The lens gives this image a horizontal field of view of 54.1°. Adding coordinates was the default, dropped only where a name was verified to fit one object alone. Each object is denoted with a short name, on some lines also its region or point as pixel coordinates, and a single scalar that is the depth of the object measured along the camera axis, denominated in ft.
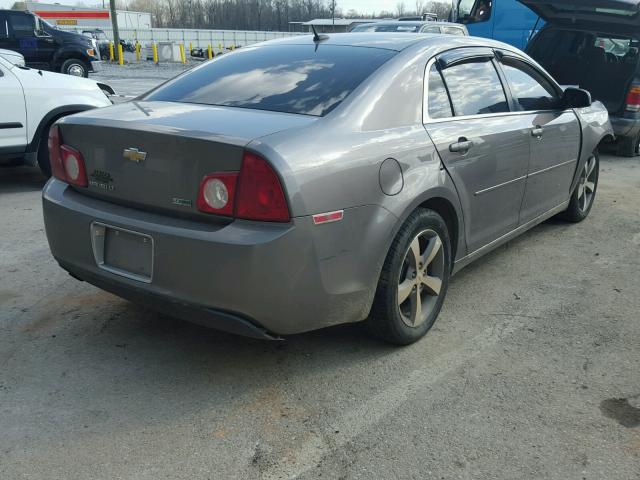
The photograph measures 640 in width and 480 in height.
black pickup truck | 57.52
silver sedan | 8.58
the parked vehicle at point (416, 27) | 41.60
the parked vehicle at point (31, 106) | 21.72
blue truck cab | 45.91
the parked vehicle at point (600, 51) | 28.63
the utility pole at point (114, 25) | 115.03
